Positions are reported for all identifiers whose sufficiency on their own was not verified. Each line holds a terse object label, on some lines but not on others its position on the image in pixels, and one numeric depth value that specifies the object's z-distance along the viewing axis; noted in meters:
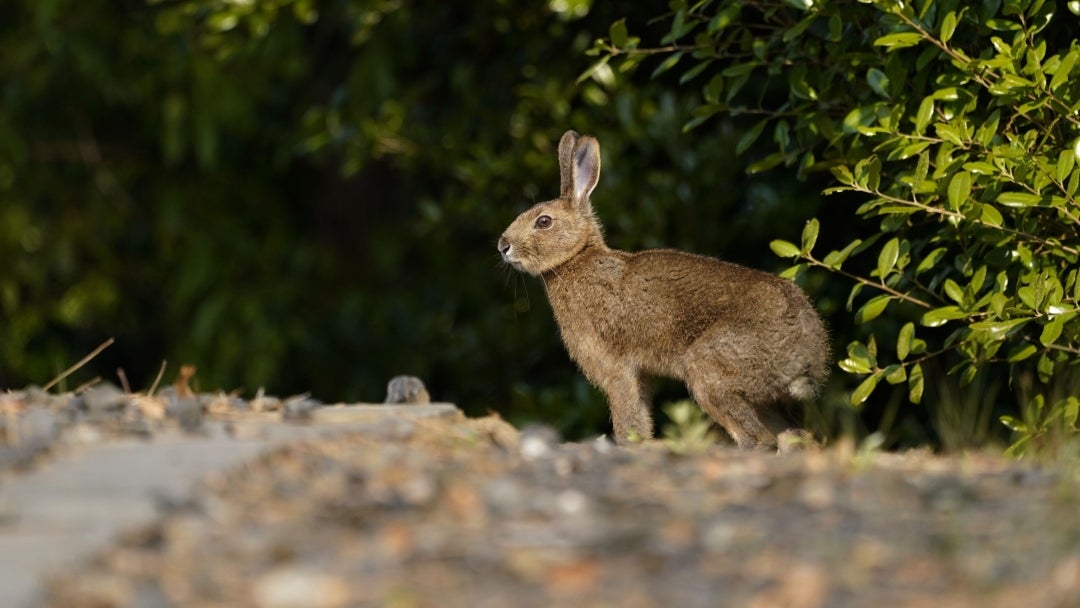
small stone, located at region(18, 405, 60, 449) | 9.59
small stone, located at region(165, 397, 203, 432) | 10.30
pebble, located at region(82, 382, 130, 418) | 11.03
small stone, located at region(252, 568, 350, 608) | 6.73
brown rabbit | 14.44
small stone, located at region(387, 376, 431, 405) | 13.58
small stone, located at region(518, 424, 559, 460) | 10.06
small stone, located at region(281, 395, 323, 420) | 11.23
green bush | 12.81
